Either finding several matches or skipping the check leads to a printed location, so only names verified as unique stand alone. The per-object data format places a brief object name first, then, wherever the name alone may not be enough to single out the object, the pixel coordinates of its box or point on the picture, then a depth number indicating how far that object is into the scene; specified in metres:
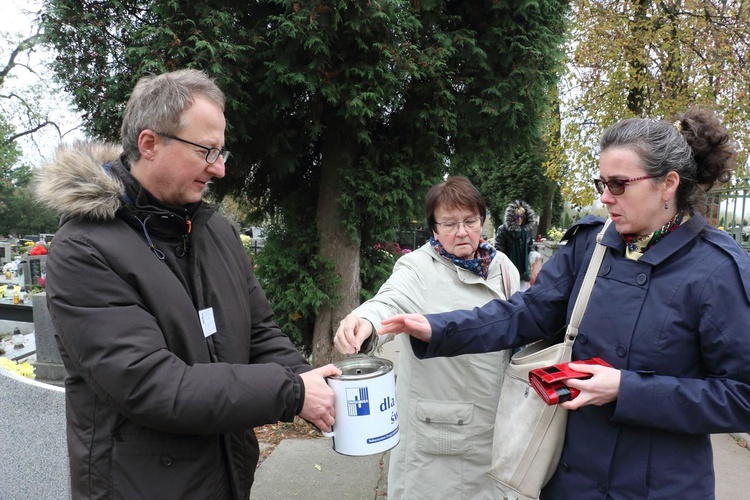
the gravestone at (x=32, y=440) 2.67
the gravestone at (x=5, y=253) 21.05
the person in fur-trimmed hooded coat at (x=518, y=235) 8.84
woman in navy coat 1.45
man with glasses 1.36
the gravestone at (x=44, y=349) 5.55
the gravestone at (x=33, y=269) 10.77
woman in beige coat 2.28
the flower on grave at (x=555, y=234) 15.20
